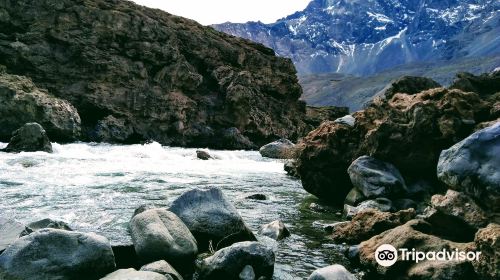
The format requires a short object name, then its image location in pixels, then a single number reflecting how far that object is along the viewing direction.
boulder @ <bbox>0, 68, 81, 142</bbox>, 44.44
